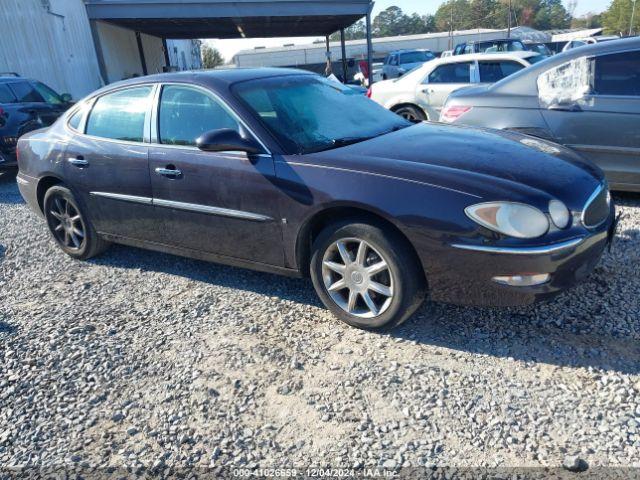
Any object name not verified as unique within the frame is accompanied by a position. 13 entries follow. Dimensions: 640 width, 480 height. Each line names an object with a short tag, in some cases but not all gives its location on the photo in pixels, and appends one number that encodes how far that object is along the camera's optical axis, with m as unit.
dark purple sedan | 2.76
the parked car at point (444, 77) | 9.02
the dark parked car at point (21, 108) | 8.06
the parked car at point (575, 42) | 20.62
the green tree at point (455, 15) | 92.19
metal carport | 16.61
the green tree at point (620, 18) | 65.50
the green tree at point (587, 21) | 90.30
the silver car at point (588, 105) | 4.72
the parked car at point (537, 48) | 16.36
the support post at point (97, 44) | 17.22
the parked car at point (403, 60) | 22.21
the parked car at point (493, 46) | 17.31
